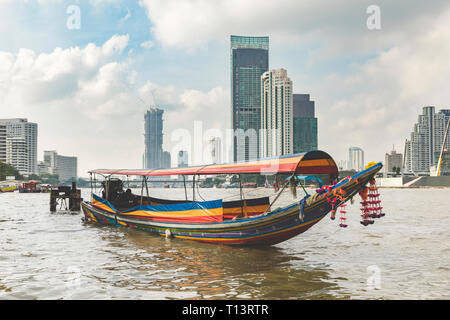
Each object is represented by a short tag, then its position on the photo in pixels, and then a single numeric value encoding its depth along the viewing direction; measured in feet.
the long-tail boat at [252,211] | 37.52
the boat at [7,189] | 282.97
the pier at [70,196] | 113.70
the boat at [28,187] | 277.09
